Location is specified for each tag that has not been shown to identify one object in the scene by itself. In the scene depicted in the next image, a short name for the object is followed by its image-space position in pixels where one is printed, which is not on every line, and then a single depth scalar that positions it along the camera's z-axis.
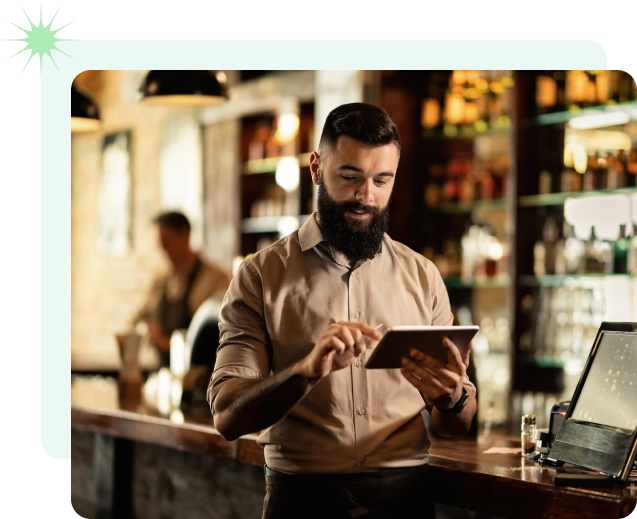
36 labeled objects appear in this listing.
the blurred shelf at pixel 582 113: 4.50
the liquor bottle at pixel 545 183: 4.84
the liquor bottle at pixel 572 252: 4.69
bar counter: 1.87
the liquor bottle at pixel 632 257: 4.43
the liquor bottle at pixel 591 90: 4.67
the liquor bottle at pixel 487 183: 5.24
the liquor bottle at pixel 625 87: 4.50
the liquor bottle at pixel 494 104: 5.11
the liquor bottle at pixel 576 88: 4.68
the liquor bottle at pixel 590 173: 4.64
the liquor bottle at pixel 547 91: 4.81
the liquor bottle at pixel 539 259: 4.86
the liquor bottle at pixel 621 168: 4.48
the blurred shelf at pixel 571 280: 4.53
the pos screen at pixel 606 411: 1.90
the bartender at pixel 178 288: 5.67
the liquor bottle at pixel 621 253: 4.49
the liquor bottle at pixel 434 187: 5.54
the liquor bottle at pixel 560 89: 4.80
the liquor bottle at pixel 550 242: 4.83
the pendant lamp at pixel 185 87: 3.79
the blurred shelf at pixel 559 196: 4.44
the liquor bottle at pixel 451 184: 5.45
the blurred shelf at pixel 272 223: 6.50
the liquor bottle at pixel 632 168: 4.45
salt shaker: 2.32
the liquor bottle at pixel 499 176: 5.21
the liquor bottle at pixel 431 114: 5.54
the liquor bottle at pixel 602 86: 4.62
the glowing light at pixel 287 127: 6.31
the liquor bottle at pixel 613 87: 4.54
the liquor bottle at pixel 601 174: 4.58
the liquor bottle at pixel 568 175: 4.73
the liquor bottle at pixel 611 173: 4.50
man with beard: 1.93
